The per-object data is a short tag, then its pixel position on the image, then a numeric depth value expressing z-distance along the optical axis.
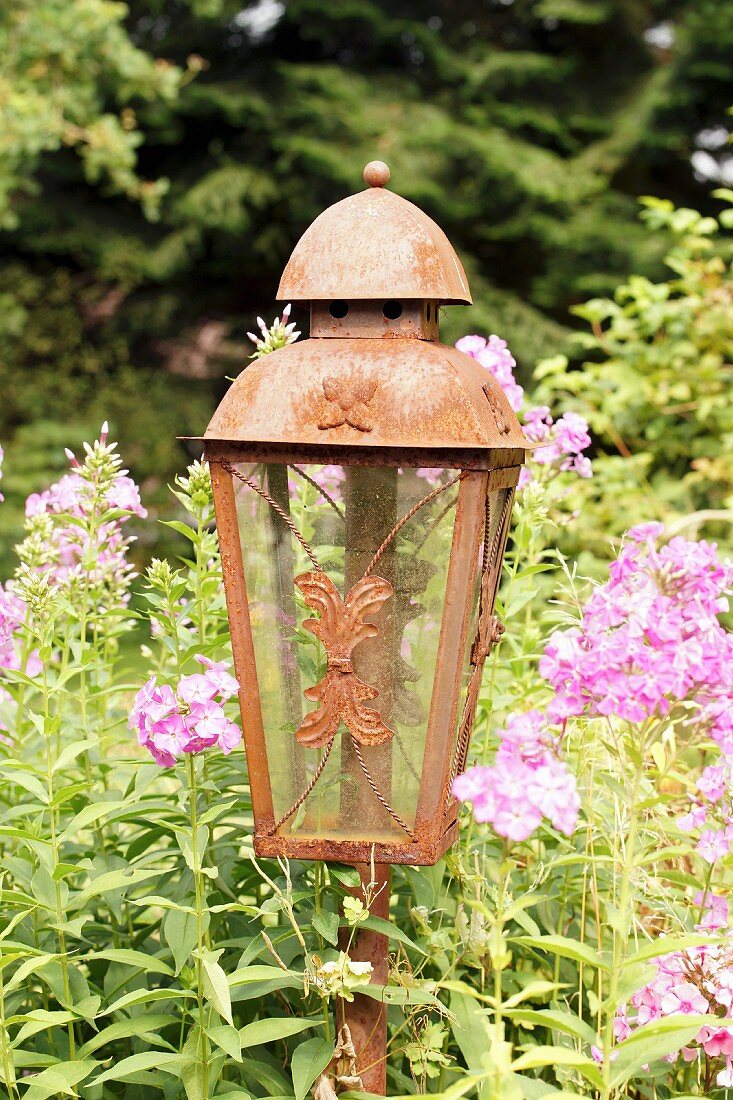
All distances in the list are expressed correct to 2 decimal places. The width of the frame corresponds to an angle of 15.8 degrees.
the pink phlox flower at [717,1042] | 1.63
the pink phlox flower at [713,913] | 1.69
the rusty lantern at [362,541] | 1.59
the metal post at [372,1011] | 1.65
